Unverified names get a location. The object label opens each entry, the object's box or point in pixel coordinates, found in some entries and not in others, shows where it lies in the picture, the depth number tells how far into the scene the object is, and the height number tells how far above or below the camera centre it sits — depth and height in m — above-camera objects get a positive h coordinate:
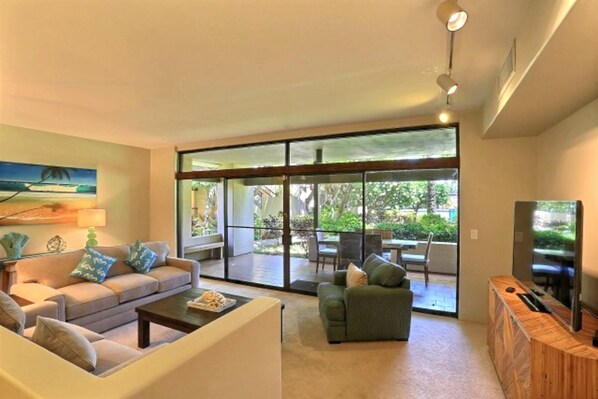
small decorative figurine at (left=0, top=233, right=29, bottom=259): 4.13 -0.66
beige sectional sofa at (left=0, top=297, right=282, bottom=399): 0.87 -0.57
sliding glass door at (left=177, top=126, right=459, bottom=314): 4.27 -0.14
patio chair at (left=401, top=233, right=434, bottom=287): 4.79 -1.00
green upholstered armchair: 3.19 -1.21
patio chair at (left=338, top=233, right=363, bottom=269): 4.60 -0.80
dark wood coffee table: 2.81 -1.15
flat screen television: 1.81 -0.42
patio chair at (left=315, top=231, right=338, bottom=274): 4.88 -0.90
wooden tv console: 1.58 -0.91
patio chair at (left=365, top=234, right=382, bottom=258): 4.52 -0.69
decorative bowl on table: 3.06 -1.10
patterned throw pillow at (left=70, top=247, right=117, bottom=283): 3.72 -0.89
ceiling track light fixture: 1.54 +0.96
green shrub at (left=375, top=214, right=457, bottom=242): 4.45 -0.45
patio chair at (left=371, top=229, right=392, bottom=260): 4.54 -0.53
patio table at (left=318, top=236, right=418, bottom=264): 4.58 -0.72
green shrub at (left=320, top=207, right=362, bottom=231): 4.62 -0.37
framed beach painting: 4.34 +0.06
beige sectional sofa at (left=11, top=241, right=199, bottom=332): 3.15 -1.08
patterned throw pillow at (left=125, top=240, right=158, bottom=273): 4.27 -0.88
